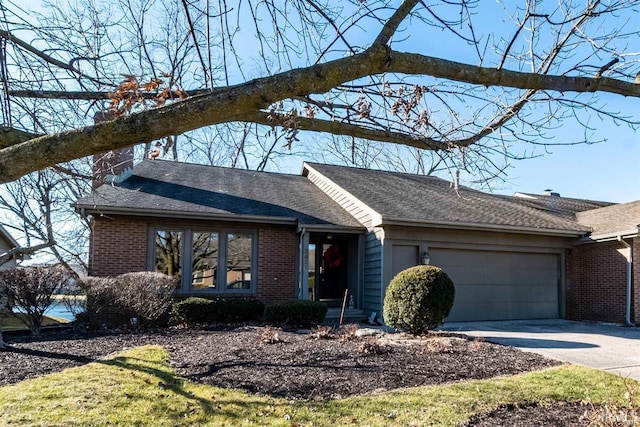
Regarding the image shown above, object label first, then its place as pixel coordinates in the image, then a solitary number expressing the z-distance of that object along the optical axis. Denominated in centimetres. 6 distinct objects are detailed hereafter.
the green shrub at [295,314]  1011
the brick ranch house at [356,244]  1166
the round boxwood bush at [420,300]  862
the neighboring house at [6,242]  1917
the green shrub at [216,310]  1049
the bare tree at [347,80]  239
